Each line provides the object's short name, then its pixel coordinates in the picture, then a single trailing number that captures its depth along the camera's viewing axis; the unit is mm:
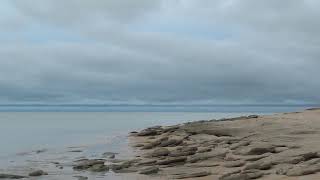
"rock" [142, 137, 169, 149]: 27422
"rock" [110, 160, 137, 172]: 19120
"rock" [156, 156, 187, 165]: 19230
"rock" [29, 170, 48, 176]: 18781
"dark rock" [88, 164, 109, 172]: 19253
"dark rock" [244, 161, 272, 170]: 15425
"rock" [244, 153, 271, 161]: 17484
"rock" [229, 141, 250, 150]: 21155
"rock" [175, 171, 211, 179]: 15914
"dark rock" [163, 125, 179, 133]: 36250
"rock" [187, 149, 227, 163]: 19234
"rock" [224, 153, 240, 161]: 18269
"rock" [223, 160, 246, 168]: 16850
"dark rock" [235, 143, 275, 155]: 18547
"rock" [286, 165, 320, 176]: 13688
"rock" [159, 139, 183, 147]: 26391
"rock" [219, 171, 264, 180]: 14115
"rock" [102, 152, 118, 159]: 24556
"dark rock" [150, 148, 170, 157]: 22122
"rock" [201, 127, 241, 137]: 28488
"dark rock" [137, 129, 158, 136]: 37494
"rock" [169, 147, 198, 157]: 20766
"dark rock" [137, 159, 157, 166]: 19672
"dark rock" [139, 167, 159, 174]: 17297
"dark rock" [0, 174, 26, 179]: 18219
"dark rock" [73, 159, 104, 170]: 20264
